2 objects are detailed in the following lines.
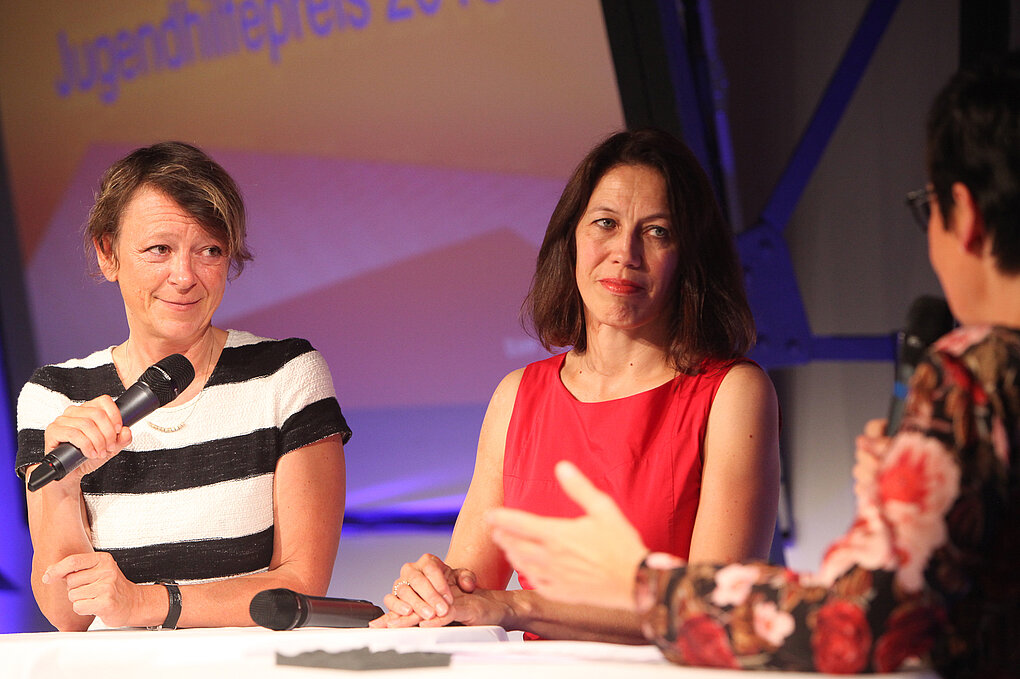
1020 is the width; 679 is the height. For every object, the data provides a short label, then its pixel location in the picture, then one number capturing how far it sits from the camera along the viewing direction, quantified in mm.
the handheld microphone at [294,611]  3246
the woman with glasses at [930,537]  2597
